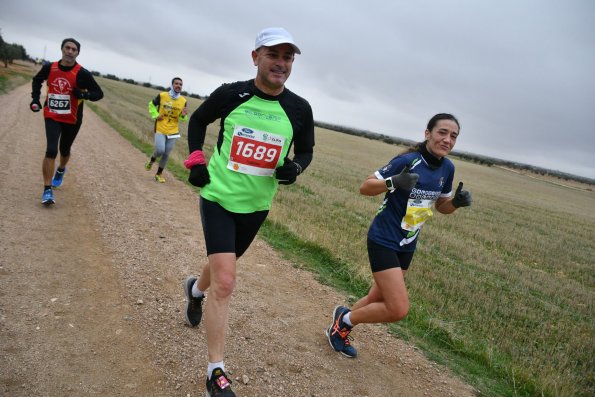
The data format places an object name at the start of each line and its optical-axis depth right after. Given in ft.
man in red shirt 21.08
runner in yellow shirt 32.78
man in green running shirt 9.36
